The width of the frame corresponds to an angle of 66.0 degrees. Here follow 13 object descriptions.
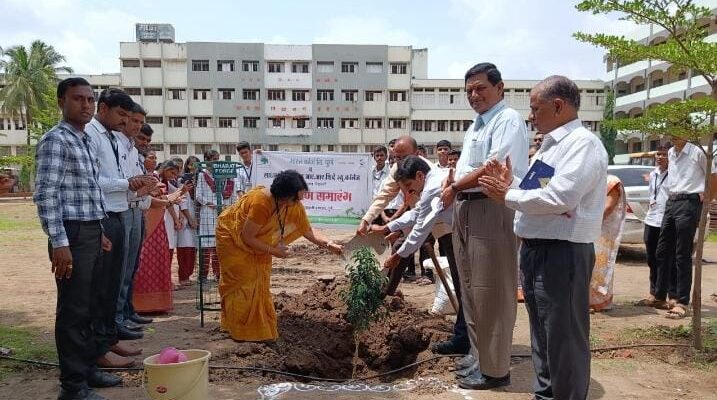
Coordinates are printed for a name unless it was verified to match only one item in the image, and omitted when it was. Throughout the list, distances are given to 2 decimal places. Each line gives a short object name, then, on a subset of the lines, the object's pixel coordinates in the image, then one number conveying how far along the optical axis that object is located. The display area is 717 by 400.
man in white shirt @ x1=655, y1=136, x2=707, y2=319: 5.50
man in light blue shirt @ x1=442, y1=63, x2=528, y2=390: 3.48
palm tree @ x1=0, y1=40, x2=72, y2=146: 38.72
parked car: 9.07
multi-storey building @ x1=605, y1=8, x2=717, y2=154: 30.75
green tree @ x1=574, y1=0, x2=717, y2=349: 4.02
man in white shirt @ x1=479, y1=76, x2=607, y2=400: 2.71
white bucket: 3.02
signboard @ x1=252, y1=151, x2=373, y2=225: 9.49
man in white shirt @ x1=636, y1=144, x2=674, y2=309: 5.92
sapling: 4.61
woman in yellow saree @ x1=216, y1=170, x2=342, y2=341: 4.53
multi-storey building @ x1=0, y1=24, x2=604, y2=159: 42.88
